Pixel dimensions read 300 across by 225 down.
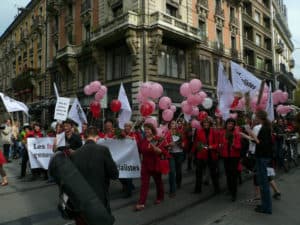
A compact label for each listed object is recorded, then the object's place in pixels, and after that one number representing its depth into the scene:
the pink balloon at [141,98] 9.28
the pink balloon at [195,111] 9.91
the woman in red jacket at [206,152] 7.03
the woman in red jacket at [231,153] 6.64
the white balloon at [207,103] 11.68
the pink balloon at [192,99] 9.43
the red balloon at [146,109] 8.89
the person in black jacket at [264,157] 5.62
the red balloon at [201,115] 10.21
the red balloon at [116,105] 9.66
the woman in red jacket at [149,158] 5.94
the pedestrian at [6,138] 12.98
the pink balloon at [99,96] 10.77
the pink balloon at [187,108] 9.59
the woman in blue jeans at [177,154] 7.70
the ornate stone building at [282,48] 41.78
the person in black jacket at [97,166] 3.74
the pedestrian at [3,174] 8.03
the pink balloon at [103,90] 10.81
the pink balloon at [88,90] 11.14
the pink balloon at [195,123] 9.53
